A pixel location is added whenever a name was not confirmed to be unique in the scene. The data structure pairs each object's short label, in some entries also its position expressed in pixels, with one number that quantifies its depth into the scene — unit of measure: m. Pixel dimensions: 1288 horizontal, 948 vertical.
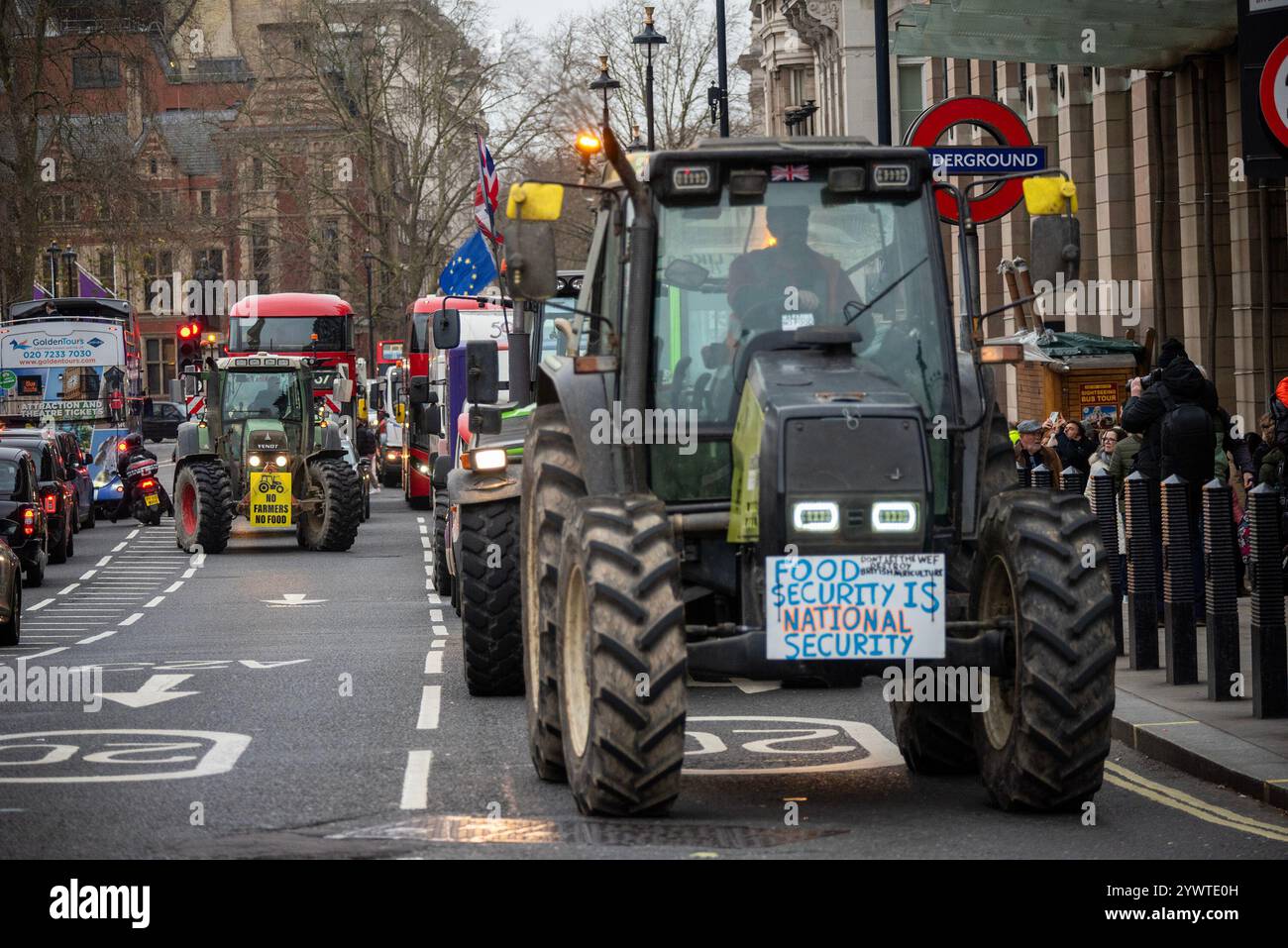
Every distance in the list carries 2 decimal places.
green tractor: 33.25
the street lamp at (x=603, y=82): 33.81
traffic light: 53.25
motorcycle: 42.09
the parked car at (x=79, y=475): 39.81
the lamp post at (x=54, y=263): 67.75
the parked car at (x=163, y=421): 94.62
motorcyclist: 43.71
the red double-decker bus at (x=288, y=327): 57.88
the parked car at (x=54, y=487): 33.16
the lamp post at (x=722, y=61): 38.89
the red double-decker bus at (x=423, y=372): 35.53
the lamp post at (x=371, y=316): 82.56
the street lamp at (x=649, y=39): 39.25
